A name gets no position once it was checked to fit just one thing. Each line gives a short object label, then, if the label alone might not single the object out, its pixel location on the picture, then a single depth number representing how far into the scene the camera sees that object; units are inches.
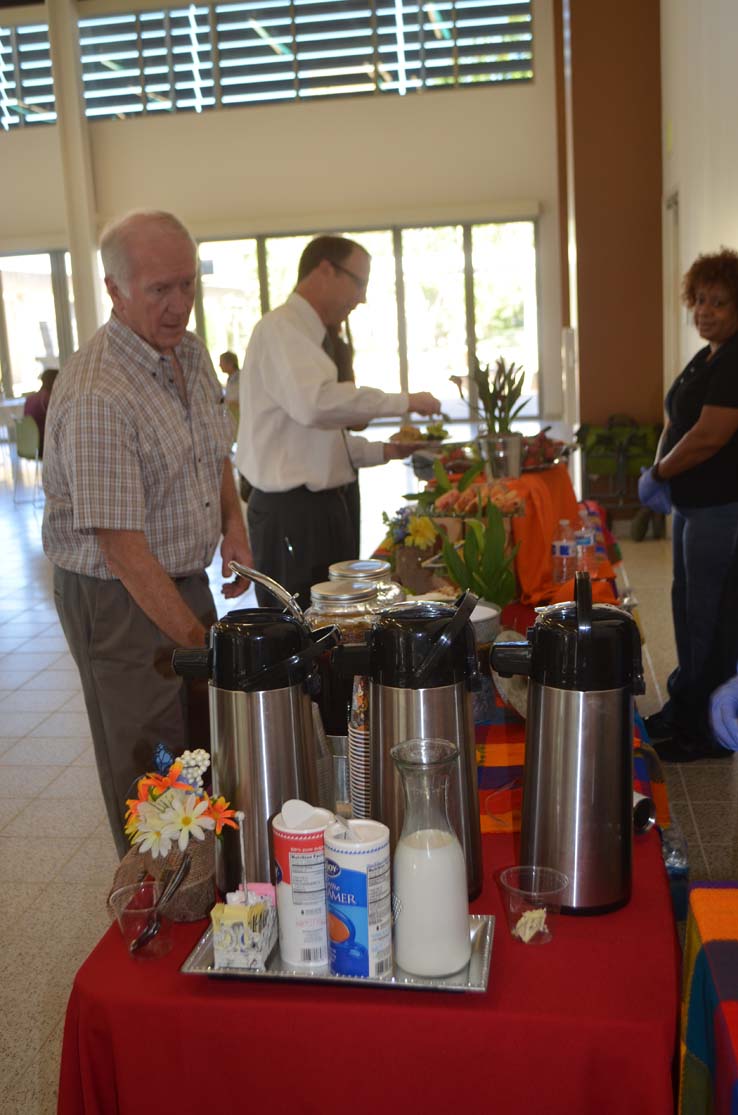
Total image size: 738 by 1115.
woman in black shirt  120.2
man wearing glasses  126.9
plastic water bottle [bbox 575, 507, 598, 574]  112.0
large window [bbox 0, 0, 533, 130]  533.6
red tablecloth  39.5
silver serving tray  41.1
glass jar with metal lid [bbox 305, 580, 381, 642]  68.7
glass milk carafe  40.6
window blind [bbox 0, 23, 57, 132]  569.3
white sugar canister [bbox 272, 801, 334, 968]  41.0
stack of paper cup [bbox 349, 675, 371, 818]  51.6
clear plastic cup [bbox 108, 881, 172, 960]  45.3
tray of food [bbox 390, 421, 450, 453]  154.7
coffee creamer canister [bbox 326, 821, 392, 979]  40.0
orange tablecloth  106.0
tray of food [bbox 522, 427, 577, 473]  141.0
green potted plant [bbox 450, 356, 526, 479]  134.3
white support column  550.9
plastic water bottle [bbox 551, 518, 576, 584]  109.5
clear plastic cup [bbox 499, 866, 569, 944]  45.0
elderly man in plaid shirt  75.0
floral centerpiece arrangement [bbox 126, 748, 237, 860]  45.6
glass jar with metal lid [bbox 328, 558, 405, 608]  76.0
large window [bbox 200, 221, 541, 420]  561.6
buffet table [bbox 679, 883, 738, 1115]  36.2
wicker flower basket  47.3
